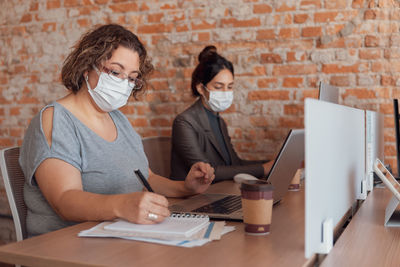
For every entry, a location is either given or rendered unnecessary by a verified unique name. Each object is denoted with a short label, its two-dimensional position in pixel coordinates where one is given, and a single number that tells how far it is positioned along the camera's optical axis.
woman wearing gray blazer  2.60
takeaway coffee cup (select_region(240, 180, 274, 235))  1.14
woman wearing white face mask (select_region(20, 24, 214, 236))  1.40
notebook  1.13
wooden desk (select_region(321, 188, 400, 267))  1.00
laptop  1.34
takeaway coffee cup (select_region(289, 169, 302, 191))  1.89
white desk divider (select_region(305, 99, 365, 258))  0.88
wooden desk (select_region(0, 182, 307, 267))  0.97
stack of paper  1.11
